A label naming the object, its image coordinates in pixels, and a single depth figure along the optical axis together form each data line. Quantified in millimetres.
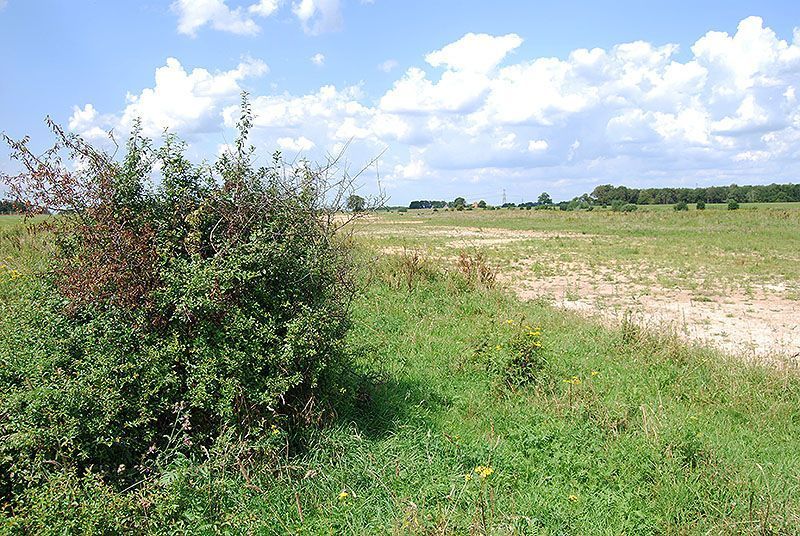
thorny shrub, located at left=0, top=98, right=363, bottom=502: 3502
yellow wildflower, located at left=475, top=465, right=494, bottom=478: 3624
